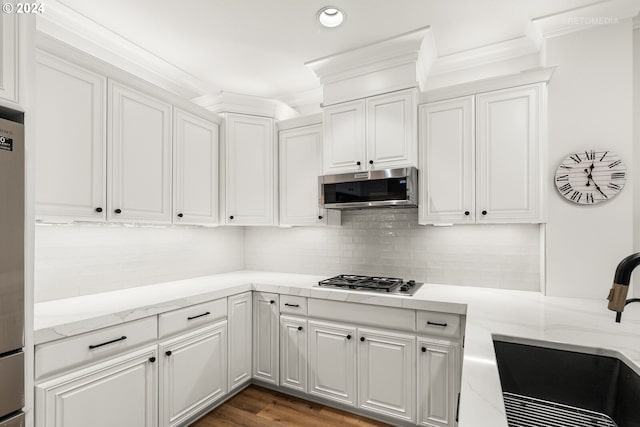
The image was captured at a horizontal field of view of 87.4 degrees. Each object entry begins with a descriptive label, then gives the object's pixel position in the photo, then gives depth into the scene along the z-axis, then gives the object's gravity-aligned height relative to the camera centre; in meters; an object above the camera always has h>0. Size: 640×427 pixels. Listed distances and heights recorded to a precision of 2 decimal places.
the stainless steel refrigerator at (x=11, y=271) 1.24 -0.22
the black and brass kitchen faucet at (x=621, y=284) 1.21 -0.27
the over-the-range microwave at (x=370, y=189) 2.41 +0.19
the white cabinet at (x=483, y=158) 2.22 +0.39
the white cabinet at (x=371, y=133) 2.51 +0.63
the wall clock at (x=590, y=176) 2.06 +0.24
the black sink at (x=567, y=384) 1.02 -0.57
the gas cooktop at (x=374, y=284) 2.36 -0.53
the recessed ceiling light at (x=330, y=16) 2.10 +1.27
